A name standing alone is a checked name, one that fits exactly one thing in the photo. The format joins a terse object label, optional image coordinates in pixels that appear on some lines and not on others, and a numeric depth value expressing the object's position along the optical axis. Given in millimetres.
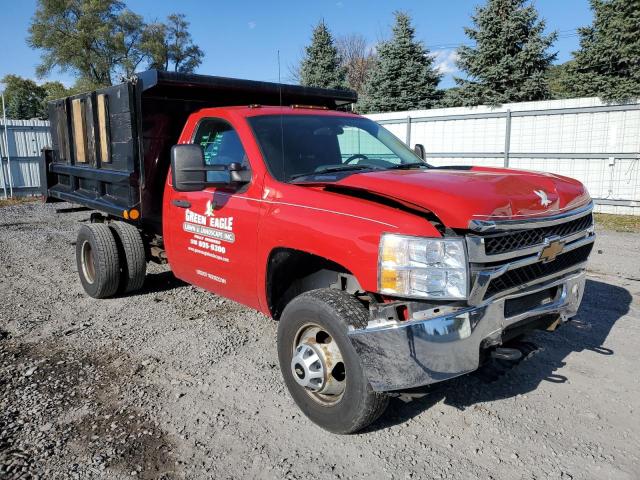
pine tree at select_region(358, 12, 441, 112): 22656
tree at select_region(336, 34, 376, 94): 37094
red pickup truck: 2488
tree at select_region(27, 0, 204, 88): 35281
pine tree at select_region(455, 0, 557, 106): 18062
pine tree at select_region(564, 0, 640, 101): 14289
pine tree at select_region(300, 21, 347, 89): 27516
